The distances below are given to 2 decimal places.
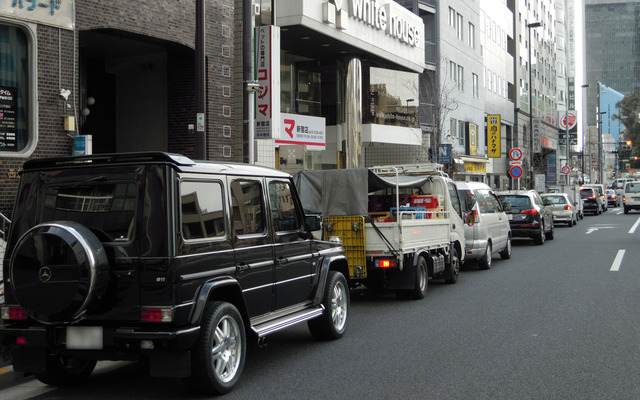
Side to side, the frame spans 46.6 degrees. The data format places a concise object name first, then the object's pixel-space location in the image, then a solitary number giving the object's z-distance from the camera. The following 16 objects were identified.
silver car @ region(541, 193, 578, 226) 33.88
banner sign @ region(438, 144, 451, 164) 33.72
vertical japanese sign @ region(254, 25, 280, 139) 20.70
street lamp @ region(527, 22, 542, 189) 50.84
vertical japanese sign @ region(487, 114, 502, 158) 51.50
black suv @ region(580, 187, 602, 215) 48.27
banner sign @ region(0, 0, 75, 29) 14.64
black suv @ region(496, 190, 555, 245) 23.33
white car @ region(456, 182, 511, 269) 16.17
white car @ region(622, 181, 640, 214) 48.16
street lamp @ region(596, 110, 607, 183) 102.41
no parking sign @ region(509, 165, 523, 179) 33.59
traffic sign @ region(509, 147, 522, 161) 34.03
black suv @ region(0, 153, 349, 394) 5.75
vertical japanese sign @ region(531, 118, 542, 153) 61.27
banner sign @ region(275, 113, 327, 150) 25.53
